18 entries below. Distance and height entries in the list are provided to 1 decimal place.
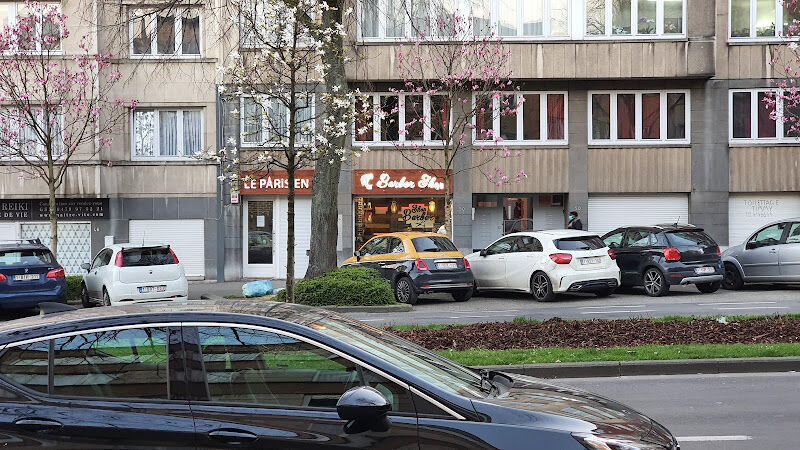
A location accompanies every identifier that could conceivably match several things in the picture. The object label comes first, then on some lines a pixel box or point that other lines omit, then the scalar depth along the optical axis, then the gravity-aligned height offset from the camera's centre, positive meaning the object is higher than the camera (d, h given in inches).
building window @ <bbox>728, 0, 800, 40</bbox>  1127.6 +244.3
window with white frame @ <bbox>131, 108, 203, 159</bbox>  1158.3 +110.8
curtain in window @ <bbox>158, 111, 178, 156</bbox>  1159.6 +108.1
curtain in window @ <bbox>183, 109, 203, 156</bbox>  1161.4 +110.6
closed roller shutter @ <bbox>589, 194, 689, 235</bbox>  1155.3 +11.6
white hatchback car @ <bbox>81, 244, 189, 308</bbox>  780.6 -46.0
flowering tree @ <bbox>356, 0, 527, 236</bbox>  1079.0 +151.9
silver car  798.5 -35.4
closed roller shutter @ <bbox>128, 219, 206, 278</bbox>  1165.1 -18.6
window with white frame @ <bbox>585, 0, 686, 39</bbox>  1119.0 +246.2
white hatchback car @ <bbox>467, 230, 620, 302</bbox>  779.4 -39.2
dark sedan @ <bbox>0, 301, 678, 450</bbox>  162.4 -31.4
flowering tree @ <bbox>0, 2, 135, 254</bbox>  992.2 +145.2
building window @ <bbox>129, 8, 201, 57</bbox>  1138.0 +230.5
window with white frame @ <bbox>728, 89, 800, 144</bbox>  1128.2 +118.7
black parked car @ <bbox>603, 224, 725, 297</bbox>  796.6 -35.7
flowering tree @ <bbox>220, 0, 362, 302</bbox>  545.3 +98.7
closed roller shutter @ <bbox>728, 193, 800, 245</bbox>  1146.7 +12.1
